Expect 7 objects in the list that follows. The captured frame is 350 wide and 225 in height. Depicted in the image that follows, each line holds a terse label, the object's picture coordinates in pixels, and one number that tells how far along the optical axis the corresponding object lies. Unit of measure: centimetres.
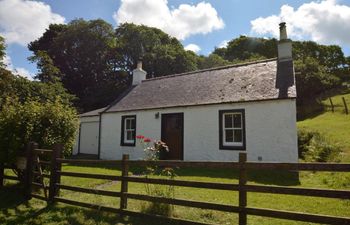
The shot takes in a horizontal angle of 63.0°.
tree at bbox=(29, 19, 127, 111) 3931
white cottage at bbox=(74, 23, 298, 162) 1270
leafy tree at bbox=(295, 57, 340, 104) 3844
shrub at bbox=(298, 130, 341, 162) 1406
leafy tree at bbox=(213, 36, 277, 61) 4891
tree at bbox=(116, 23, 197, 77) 3925
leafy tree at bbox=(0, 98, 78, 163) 892
